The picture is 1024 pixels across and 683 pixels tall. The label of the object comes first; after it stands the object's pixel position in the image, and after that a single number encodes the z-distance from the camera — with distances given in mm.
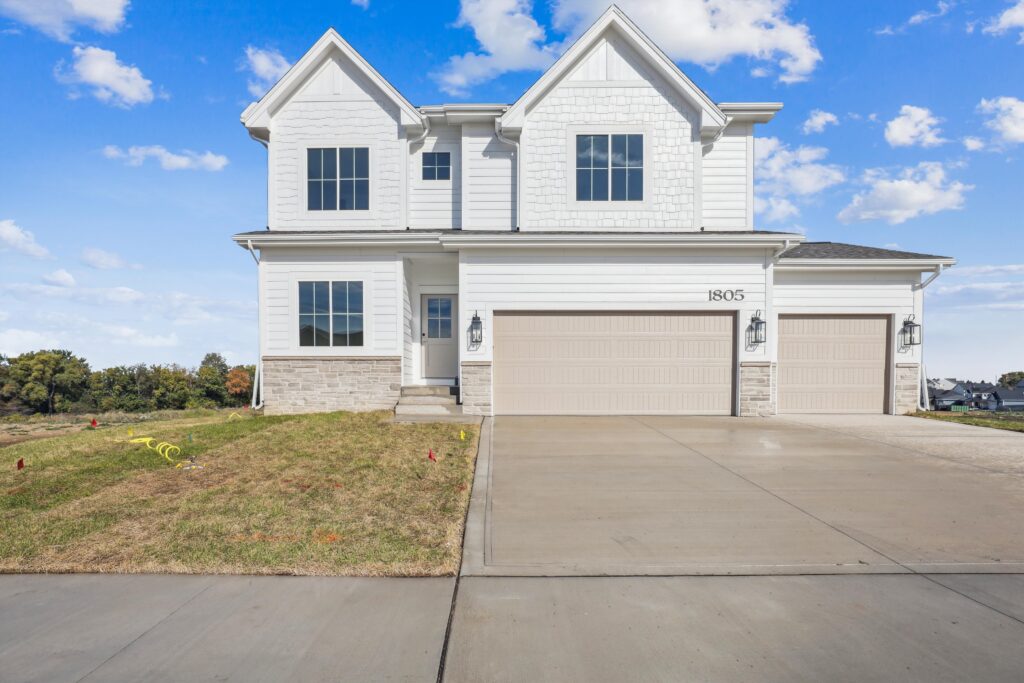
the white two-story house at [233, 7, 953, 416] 11992
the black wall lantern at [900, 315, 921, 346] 12727
